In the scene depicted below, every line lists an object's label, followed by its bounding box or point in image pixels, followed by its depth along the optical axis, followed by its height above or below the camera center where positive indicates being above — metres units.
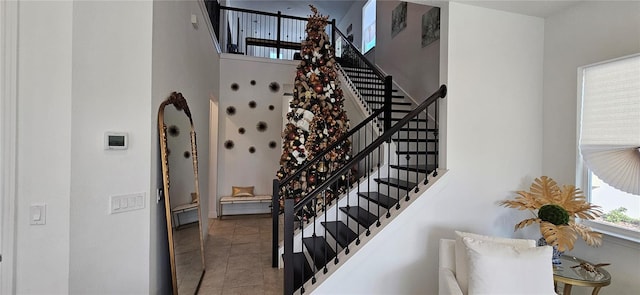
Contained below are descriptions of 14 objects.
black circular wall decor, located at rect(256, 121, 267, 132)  5.55 +0.41
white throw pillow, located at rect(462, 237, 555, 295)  1.70 -0.75
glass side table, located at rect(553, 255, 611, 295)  1.81 -0.86
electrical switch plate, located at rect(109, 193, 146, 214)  1.79 -0.39
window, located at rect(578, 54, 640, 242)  1.98 +0.08
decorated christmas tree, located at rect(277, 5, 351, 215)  3.76 +0.37
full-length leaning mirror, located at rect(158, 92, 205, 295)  2.17 -0.42
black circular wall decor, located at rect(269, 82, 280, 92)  5.59 +1.22
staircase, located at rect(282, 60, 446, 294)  2.27 -0.62
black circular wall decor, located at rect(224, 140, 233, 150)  5.39 +0.03
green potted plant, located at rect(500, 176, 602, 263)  1.96 -0.45
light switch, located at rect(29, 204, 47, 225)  1.65 -0.43
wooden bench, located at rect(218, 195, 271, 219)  5.13 -1.01
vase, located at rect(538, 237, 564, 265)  2.05 -0.79
